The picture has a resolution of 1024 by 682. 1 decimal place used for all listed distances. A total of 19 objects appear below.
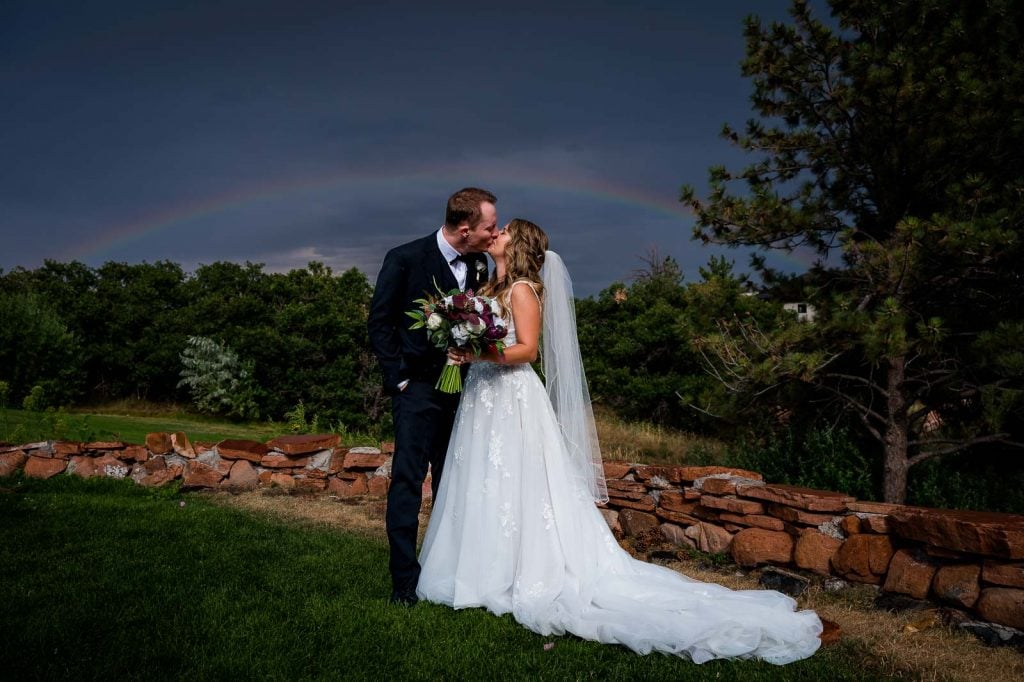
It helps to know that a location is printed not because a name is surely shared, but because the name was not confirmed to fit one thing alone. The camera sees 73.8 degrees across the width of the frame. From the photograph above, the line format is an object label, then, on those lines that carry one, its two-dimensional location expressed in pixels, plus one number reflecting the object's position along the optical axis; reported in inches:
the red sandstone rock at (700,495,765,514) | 224.4
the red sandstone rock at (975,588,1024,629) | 156.7
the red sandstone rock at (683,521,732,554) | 231.8
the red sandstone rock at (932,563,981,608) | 166.9
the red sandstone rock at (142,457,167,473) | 344.5
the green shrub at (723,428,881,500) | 280.1
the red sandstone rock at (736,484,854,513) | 205.5
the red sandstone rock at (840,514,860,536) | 200.4
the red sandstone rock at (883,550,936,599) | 178.5
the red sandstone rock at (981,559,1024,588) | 161.0
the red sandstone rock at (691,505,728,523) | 235.8
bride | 153.7
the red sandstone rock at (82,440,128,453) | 345.4
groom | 172.1
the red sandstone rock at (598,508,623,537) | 264.9
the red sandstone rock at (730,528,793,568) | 213.5
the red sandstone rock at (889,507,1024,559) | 162.4
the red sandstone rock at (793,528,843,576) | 202.8
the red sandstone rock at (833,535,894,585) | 191.3
